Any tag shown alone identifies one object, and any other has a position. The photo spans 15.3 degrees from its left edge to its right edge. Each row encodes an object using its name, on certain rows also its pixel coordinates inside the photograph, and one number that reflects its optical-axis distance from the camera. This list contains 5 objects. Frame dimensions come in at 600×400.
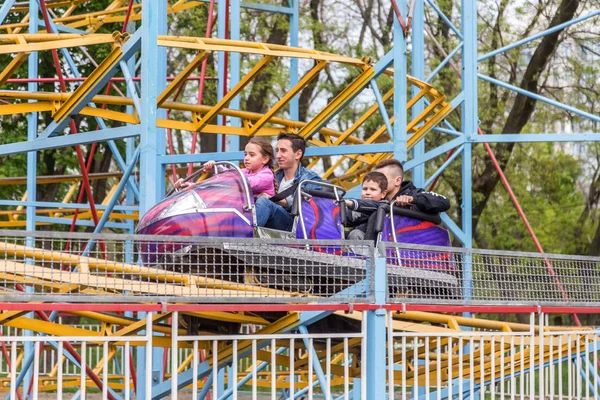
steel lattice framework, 13.16
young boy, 16.49
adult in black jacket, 17.15
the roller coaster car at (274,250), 13.45
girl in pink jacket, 15.72
